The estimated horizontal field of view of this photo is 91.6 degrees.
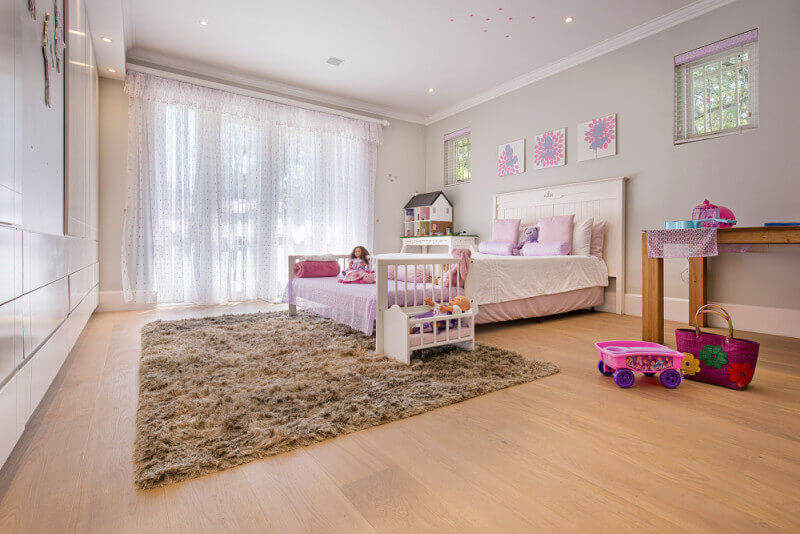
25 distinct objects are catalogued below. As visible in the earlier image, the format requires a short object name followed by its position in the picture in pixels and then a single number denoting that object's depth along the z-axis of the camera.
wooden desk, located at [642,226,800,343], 2.12
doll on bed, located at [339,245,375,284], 3.19
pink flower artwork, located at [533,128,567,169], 4.26
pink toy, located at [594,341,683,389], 1.88
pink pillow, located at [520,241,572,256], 3.83
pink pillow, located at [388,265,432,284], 3.10
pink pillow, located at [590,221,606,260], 3.89
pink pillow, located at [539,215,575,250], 3.92
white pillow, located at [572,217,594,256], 3.86
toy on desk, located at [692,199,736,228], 2.58
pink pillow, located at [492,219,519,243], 4.41
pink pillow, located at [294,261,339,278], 3.63
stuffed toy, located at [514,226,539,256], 4.23
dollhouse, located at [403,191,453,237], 5.56
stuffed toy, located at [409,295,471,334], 2.39
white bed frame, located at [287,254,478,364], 2.32
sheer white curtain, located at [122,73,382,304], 4.02
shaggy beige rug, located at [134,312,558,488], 1.30
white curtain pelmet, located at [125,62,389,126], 3.96
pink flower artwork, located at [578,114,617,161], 3.86
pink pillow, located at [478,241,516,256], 4.25
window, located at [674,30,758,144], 3.02
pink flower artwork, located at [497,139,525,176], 4.70
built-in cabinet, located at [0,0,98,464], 1.09
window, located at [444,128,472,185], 5.59
